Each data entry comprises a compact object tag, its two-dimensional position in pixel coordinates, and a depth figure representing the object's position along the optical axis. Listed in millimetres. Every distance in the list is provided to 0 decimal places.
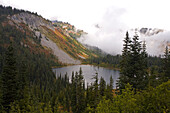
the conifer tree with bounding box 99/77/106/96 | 38850
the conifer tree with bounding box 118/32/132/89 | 21480
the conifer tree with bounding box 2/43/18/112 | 21969
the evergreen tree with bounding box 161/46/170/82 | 29734
